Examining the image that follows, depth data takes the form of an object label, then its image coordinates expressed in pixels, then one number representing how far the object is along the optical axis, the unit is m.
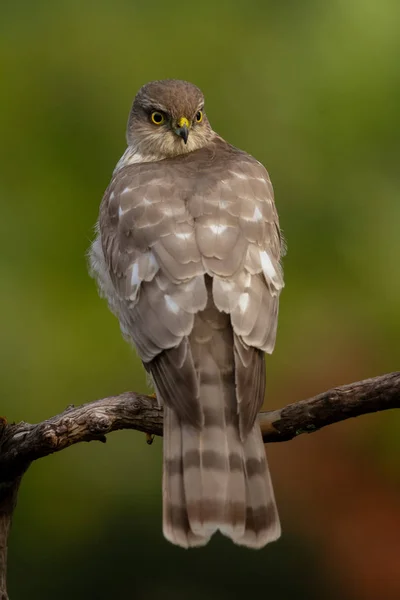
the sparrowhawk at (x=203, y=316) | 6.74
